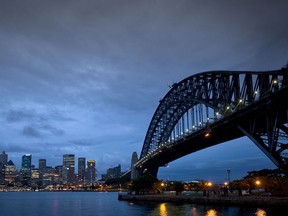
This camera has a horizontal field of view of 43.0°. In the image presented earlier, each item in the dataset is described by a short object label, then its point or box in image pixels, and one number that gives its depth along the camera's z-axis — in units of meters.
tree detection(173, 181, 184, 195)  93.21
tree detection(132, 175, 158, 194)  103.81
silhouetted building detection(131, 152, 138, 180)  142.69
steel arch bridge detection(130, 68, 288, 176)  48.59
